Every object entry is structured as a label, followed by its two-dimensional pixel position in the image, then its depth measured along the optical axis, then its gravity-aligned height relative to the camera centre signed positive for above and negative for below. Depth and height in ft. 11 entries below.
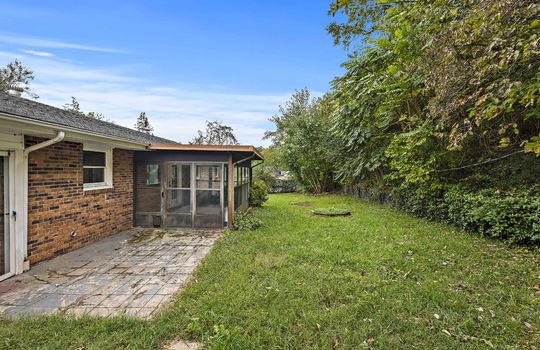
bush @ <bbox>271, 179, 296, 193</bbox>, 71.31 -2.62
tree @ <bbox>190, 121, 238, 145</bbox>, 101.19 +18.53
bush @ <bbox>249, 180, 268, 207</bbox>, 37.99 -2.50
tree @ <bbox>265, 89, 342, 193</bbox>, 56.08 +6.31
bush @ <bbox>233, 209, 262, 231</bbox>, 23.35 -4.33
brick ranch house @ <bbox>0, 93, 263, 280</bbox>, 12.95 -0.38
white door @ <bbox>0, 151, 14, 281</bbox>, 12.63 -2.17
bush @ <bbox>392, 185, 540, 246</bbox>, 15.77 -2.50
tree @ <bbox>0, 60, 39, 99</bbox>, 71.67 +30.65
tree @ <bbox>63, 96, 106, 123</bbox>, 78.95 +23.26
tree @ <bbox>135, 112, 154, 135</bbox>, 107.24 +23.51
